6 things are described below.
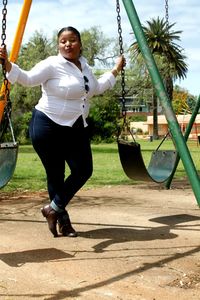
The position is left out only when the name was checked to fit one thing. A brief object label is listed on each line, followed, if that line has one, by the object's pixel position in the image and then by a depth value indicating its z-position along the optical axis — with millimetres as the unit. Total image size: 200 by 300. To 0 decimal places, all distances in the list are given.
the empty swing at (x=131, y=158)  3996
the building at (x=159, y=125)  65000
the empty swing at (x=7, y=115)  3863
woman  3639
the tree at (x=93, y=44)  31922
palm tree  42516
